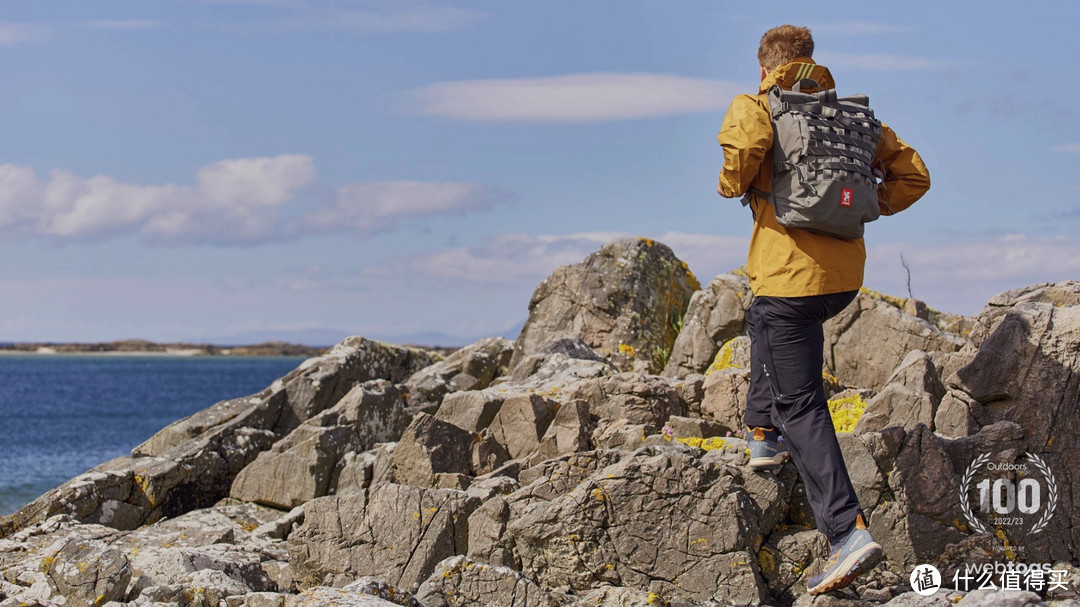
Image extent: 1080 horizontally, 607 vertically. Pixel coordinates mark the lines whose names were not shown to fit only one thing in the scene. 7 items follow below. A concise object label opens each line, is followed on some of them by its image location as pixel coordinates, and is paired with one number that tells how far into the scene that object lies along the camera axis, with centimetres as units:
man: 696
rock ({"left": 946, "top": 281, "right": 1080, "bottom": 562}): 843
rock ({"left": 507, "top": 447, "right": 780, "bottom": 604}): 739
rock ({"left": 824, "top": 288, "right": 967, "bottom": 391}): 1185
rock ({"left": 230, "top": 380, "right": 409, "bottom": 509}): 1081
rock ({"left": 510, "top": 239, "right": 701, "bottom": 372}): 1502
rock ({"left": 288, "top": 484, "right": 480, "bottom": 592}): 823
